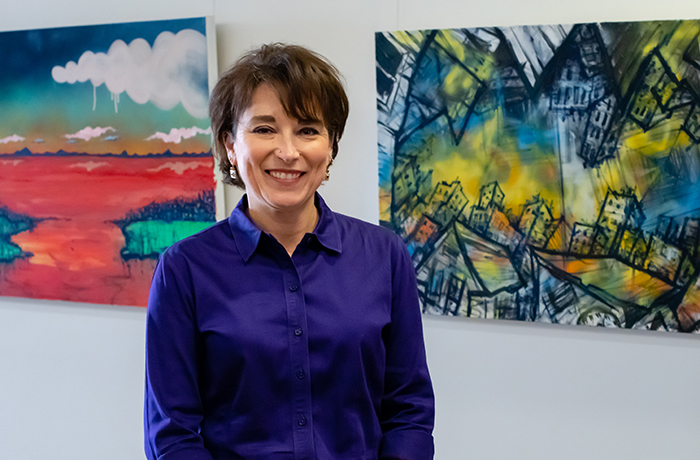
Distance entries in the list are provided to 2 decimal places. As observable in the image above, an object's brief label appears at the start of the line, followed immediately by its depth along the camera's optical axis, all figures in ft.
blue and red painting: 6.60
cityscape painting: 5.44
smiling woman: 3.37
